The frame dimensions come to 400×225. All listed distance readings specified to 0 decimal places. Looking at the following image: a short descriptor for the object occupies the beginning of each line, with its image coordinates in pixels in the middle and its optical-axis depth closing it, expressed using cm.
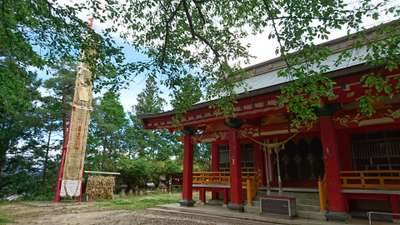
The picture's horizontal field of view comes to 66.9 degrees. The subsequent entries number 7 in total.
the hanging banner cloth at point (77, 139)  1655
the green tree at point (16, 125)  2052
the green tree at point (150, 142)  3198
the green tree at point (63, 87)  2211
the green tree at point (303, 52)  383
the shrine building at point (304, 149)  783
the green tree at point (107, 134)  2440
